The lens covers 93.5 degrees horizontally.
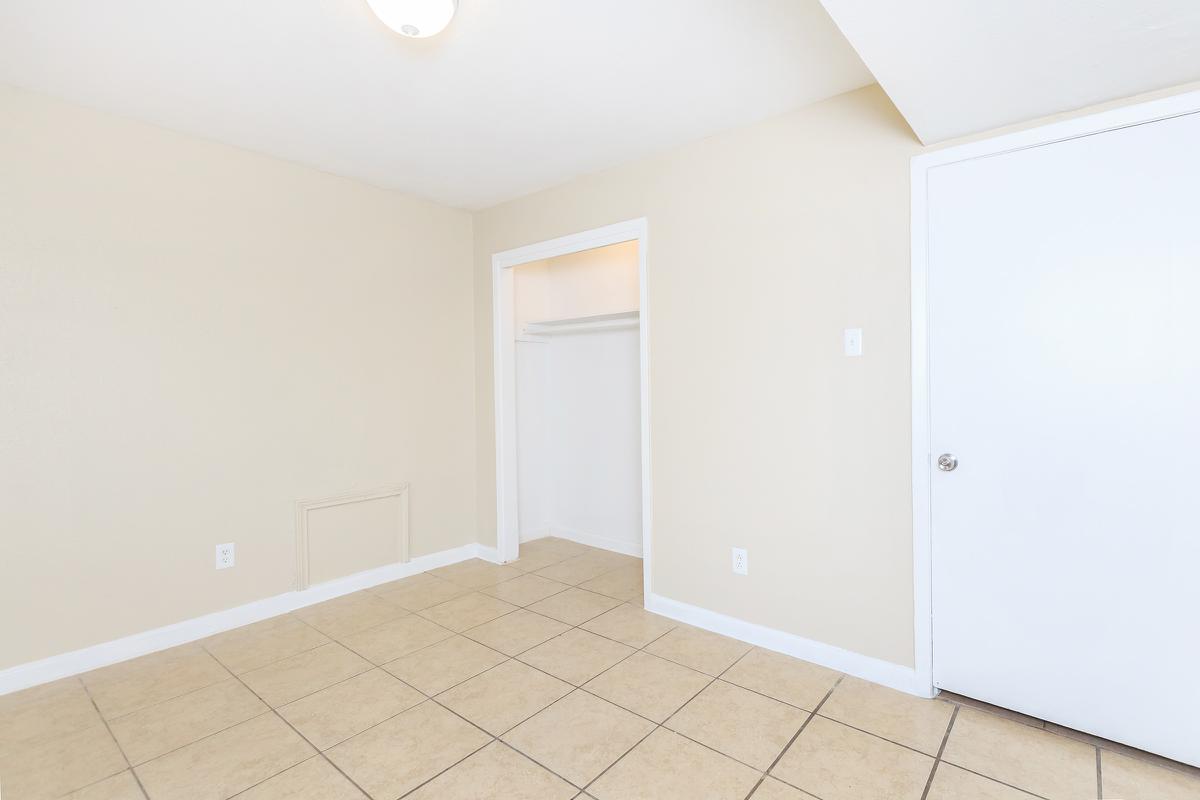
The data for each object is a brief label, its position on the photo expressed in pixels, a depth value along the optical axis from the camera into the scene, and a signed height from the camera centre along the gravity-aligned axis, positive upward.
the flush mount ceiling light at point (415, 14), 1.70 +1.17
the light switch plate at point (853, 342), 2.33 +0.19
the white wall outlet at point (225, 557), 2.87 -0.81
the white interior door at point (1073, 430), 1.76 -0.16
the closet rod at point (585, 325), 3.83 +0.48
